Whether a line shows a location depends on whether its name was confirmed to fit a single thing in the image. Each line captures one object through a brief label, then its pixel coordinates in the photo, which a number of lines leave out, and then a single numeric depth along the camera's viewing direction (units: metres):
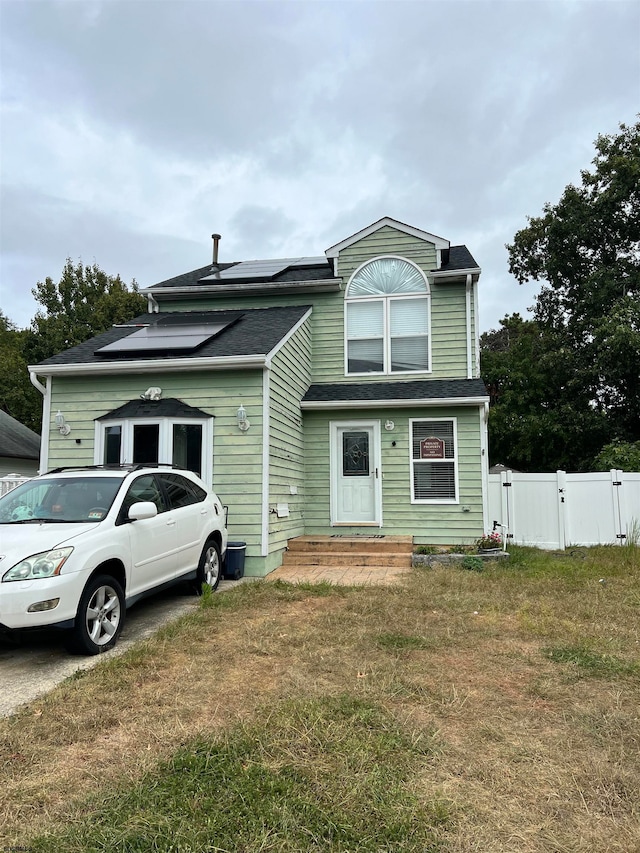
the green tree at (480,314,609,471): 19.88
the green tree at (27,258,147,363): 26.38
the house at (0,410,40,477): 18.86
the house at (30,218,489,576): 8.63
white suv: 4.21
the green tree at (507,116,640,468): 18.75
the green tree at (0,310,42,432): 27.06
